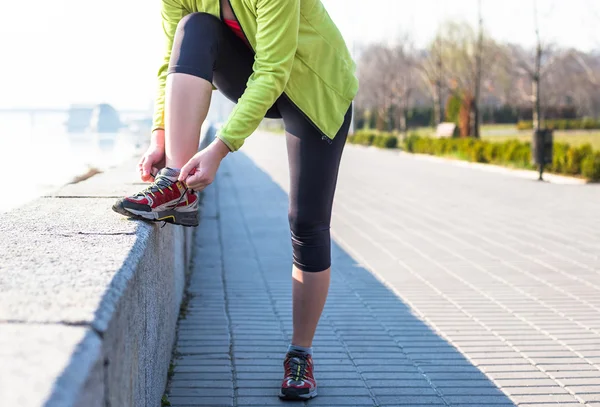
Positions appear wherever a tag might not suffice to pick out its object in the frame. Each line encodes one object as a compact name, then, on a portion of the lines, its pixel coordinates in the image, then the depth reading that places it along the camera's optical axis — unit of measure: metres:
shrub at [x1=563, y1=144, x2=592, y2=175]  13.29
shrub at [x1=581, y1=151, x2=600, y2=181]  12.87
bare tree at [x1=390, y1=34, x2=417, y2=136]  36.12
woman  2.41
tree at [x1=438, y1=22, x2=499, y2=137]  27.70
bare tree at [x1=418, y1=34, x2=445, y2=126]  29.45
